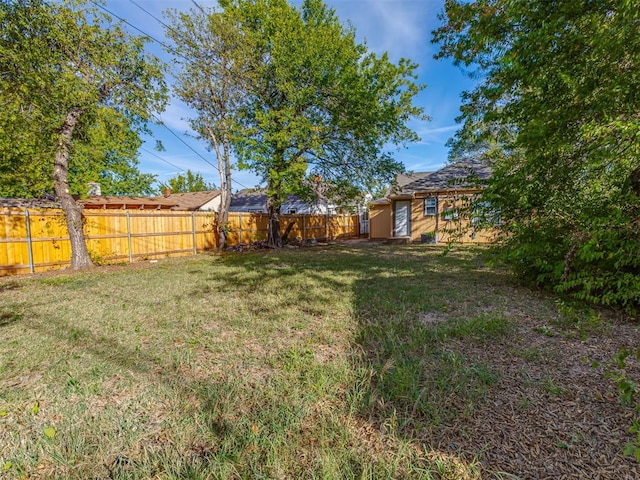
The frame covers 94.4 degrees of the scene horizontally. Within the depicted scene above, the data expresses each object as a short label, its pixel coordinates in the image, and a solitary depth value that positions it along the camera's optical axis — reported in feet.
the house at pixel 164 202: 56.24
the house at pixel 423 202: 47.50
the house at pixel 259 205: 87.66
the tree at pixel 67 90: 23.49
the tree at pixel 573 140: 10.09
